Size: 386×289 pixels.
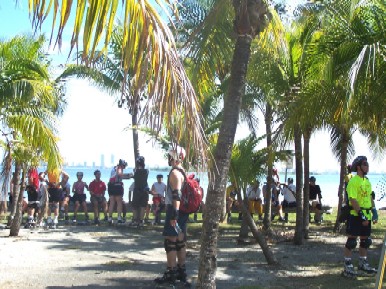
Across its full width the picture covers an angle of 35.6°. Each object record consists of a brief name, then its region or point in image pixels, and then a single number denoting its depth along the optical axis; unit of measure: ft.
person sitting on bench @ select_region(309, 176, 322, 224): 67.92
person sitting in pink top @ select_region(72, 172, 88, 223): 63.46
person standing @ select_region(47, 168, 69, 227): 56.59
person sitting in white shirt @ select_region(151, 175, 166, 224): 62.42
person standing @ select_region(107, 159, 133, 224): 60.95
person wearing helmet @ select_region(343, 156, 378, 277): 33.09
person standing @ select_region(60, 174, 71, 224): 62.23
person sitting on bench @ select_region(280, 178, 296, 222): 68.50
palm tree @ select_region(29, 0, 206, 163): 15.37
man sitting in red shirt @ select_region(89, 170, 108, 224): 62.69
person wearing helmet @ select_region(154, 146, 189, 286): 28.60
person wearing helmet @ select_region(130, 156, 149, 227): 59.06
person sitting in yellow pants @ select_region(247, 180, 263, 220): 67.21
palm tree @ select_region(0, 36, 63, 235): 38.11
